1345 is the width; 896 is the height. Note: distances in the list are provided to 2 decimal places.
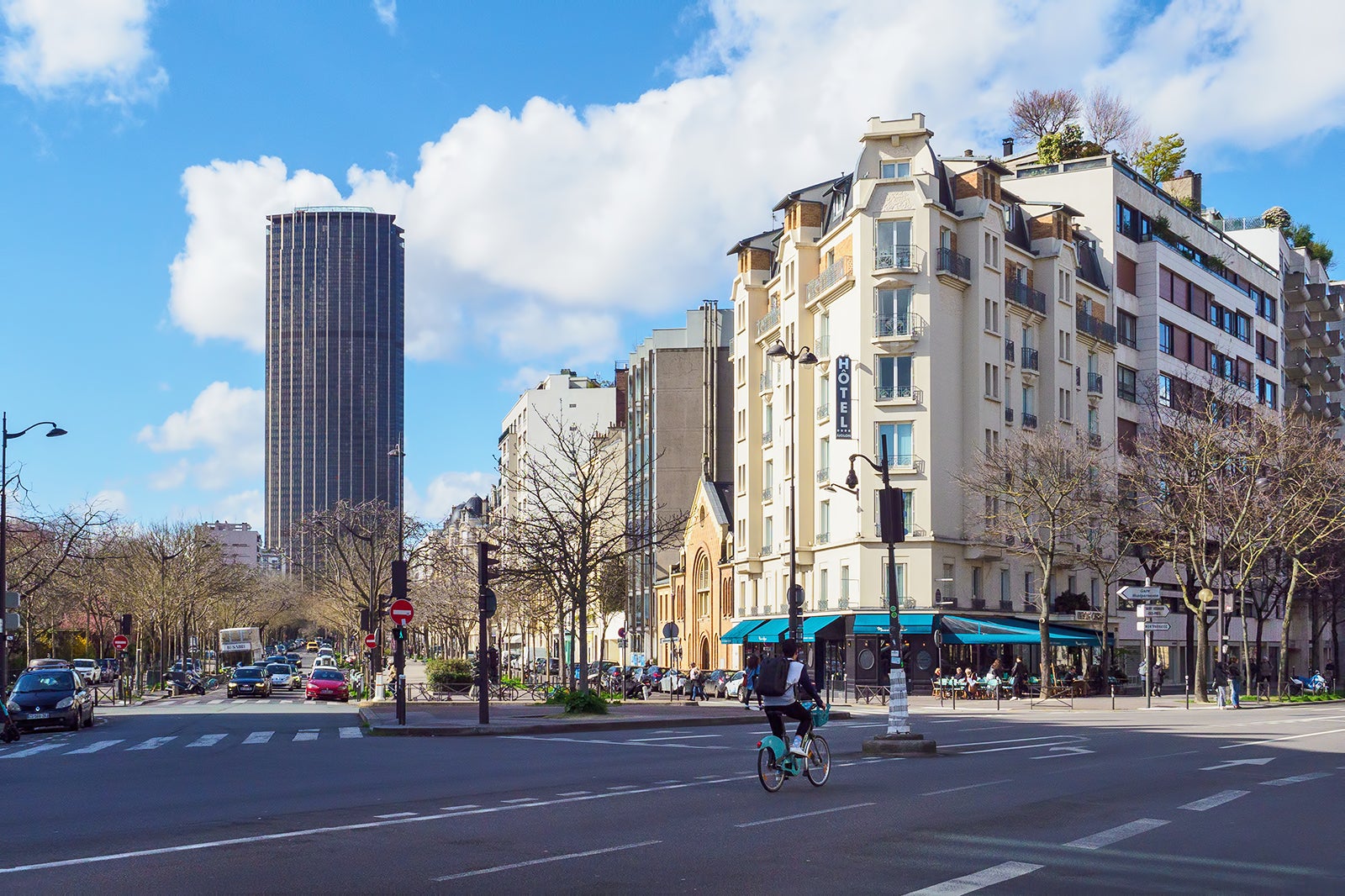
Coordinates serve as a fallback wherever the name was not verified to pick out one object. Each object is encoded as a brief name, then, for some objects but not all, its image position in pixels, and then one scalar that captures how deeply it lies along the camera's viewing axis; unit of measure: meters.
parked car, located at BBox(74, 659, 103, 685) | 70.82
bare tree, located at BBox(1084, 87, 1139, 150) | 88.31
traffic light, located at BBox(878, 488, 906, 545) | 22.41
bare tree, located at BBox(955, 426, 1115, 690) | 54.22
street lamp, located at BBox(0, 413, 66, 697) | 43.00
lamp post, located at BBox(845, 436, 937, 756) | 22.53
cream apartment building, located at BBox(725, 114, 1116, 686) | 59.88
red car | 55.44
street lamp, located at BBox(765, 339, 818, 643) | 43.50
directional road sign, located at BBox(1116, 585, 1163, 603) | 44.88
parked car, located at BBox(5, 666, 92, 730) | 34.34
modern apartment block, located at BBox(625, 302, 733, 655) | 92.88
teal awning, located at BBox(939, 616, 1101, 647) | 57.41
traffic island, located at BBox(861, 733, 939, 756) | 22.56
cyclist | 15.84
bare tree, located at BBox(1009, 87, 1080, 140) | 84.50
